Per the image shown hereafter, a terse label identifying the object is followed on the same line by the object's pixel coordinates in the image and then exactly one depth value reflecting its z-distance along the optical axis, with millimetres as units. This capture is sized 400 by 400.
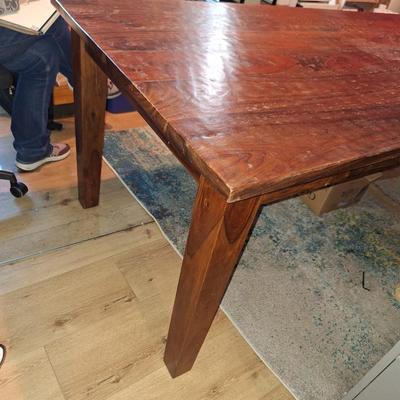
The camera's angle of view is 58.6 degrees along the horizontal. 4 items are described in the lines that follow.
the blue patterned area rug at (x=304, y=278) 1178
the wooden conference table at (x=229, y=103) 610
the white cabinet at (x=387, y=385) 789
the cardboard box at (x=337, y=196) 1640
